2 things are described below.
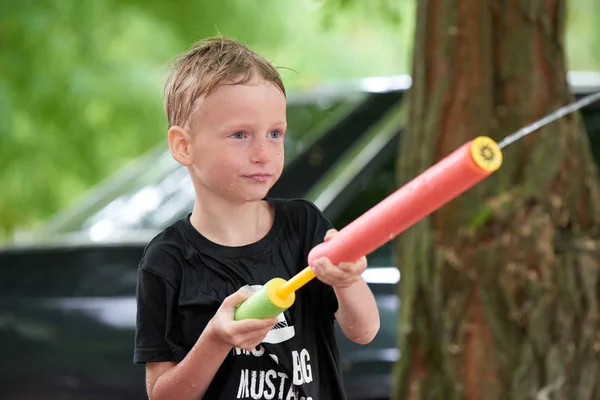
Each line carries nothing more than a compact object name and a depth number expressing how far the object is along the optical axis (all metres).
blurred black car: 7.86
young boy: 4.02
